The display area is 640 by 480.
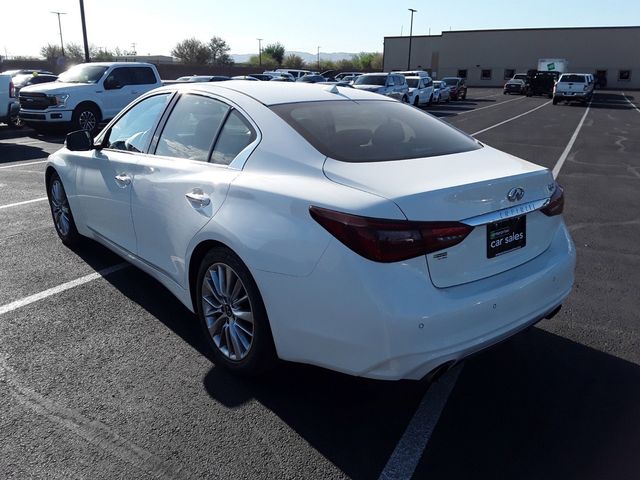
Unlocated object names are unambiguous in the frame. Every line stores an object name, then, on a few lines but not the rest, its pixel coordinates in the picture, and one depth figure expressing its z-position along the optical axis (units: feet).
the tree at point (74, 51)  267.10
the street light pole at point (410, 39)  225.76
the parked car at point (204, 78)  60.74
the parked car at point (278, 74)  110.09
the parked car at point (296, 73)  129.90
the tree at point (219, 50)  282.77
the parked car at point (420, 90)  92.63
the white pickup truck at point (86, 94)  47.21
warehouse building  221.25
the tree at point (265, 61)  284.80
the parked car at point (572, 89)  109.60
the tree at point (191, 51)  266.98
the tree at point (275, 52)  324.39
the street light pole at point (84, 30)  88.79
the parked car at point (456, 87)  123.46
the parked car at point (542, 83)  146.82
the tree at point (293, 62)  299.99
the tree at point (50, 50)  257.89
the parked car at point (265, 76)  99.96
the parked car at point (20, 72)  86.63
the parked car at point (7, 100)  50.08
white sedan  8.07
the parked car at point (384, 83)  77.97
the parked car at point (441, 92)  107.65
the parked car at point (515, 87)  160.66
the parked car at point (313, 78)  100.12
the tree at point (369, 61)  320.09
